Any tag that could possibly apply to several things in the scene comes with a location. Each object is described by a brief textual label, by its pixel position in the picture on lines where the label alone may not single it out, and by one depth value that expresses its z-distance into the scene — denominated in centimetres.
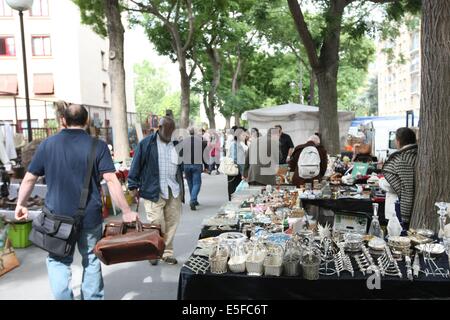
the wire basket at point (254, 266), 285
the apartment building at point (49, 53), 2841
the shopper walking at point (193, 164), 873
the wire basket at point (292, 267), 281
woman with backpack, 664
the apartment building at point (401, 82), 5616
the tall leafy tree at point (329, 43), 948
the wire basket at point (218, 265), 288
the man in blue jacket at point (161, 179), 500
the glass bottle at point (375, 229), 353
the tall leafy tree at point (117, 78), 1037
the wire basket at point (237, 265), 288
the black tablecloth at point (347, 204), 541
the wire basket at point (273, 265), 283
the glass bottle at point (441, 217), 338
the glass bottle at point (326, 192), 564
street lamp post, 701
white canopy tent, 1427
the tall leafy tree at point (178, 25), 1603
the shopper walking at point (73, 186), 317
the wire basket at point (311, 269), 275
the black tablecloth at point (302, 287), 270
